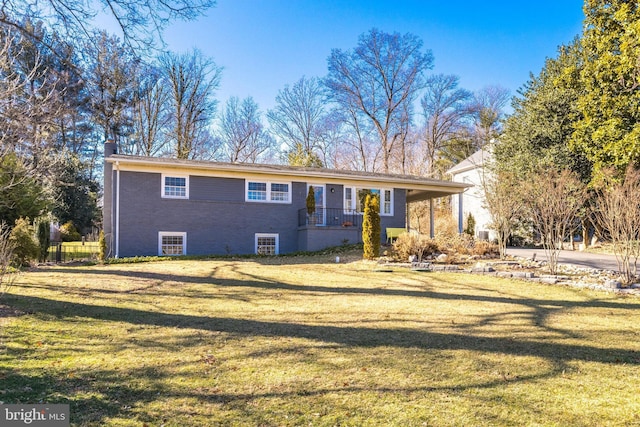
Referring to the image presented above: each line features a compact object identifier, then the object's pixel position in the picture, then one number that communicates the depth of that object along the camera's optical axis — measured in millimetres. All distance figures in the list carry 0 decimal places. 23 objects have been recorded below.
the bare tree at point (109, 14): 8156
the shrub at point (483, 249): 14547
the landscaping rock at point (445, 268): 11820
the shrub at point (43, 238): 14916
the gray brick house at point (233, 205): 15664
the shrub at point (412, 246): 13578
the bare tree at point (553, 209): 10930
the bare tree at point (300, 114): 36000
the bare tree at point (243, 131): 35938
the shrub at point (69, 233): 24339
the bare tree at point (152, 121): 31281
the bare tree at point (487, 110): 37625
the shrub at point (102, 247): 14125
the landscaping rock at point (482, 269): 11414
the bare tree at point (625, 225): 9180
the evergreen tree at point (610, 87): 14453
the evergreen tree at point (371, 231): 13914
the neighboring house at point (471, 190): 29255
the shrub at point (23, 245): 11907
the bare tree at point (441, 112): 35500
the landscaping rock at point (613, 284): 8893
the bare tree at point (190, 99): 31156
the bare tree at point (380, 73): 32906
